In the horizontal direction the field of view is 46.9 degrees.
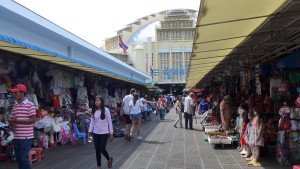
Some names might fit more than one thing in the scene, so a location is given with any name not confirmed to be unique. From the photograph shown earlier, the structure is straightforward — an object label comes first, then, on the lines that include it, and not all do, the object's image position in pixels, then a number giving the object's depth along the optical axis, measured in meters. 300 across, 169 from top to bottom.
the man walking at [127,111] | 11.22
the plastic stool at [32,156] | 7.55
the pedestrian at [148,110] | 19.74
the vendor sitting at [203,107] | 19.33
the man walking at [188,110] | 13.96
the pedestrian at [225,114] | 10.98
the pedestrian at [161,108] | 20.04
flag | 51.46
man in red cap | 5.64
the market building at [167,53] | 52.78
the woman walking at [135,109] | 10.98
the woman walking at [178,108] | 15.31
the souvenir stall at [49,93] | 8.39
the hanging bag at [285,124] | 7.01
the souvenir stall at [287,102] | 6.96
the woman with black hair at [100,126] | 6.70
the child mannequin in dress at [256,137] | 7.22
